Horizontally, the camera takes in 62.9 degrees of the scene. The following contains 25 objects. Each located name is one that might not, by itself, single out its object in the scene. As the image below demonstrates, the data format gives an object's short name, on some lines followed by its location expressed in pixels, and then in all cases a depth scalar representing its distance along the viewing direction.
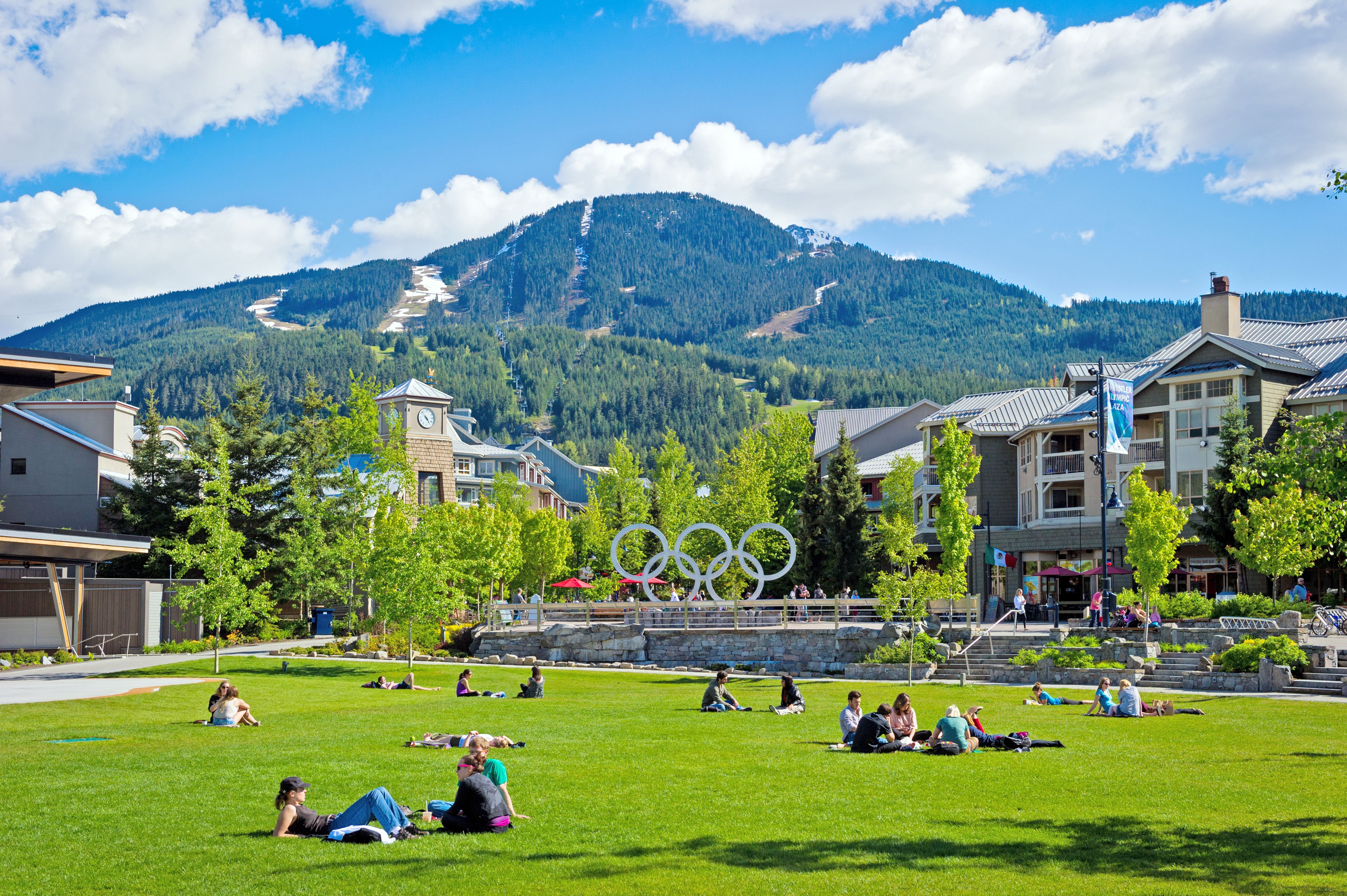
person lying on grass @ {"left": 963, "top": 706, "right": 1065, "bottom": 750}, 17.58
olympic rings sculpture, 46.47
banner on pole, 43.12
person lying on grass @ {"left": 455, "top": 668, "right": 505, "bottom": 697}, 27.52
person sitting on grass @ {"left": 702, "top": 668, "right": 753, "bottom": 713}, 25.00
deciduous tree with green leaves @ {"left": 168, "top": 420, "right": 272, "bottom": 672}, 33.91
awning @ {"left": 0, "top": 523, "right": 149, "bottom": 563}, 34.72
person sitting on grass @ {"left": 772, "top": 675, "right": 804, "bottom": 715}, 24.19
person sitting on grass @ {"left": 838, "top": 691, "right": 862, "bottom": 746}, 18.50
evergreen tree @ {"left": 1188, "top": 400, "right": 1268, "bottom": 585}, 49.28
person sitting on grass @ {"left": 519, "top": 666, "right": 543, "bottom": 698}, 27.48
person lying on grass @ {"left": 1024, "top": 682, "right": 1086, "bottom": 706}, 25.92
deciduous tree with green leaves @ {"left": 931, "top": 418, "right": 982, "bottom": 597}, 44.97
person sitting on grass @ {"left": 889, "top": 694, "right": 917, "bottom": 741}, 18.33
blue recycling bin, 50.06
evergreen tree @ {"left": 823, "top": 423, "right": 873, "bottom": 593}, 63.75
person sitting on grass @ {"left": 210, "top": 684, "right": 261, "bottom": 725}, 20.89
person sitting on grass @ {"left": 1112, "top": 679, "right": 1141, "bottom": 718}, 22.77
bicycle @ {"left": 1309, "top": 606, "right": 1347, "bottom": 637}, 37.06
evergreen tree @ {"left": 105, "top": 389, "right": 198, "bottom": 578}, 50.31
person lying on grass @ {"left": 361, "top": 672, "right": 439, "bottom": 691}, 29.98
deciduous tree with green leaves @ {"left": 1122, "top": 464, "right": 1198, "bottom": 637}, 40.72
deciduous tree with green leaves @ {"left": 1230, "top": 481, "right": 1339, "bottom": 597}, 38.25
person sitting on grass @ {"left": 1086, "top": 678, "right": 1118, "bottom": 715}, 23.08
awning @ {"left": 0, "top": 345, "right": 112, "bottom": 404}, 38.12
